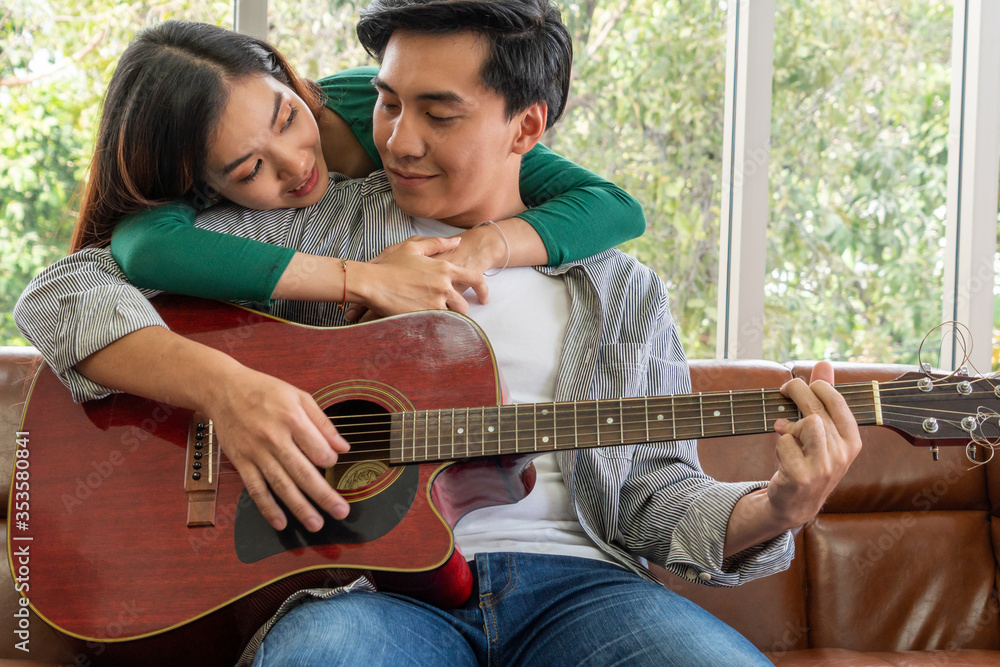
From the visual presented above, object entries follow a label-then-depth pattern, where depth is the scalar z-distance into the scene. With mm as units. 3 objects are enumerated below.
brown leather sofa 1677
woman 1206
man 1049
